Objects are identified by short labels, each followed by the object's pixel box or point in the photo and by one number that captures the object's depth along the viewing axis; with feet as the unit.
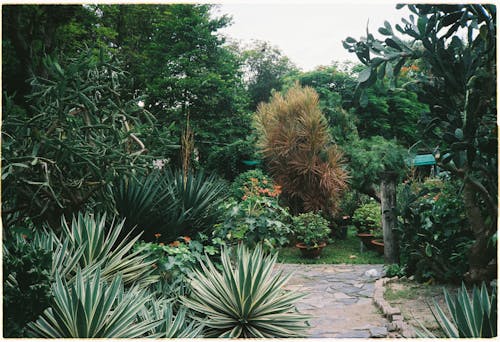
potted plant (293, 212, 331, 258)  28.12
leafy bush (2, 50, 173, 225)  10.98
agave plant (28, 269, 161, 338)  8.02
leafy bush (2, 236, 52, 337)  7.74
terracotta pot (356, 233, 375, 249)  29.55
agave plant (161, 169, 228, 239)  14.53
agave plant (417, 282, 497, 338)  6.97
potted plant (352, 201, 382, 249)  29.22
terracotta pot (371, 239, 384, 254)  27.26
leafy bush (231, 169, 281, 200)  30.48
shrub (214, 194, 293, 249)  16.76
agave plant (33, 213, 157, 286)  10.59
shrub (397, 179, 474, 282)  16.03
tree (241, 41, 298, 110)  62.59
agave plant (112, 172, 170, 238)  14.17
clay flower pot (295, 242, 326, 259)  28.14
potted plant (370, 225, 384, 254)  27.37
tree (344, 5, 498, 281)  9.49
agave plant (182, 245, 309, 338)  10.76
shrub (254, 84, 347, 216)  32.86
